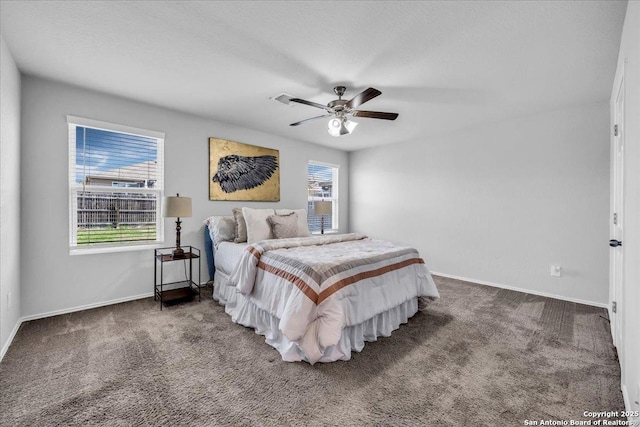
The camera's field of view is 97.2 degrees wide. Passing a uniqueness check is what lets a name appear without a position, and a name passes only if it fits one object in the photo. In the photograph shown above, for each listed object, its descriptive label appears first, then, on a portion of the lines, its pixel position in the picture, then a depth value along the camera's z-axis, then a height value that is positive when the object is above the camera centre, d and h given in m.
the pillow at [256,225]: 3.55 -0.18
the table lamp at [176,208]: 3.21 +0.03
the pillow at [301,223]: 3.95 -0.17
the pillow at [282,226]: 3.69 -0.20
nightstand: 3.31 -0.95
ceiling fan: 2.83 +1.03
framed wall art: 4.12 +0.62
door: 2.02 -0.13
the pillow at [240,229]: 3.66 -0.23
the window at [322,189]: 5.59 +0.46
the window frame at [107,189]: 3.05 +0.25
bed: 2.11 -0.70
